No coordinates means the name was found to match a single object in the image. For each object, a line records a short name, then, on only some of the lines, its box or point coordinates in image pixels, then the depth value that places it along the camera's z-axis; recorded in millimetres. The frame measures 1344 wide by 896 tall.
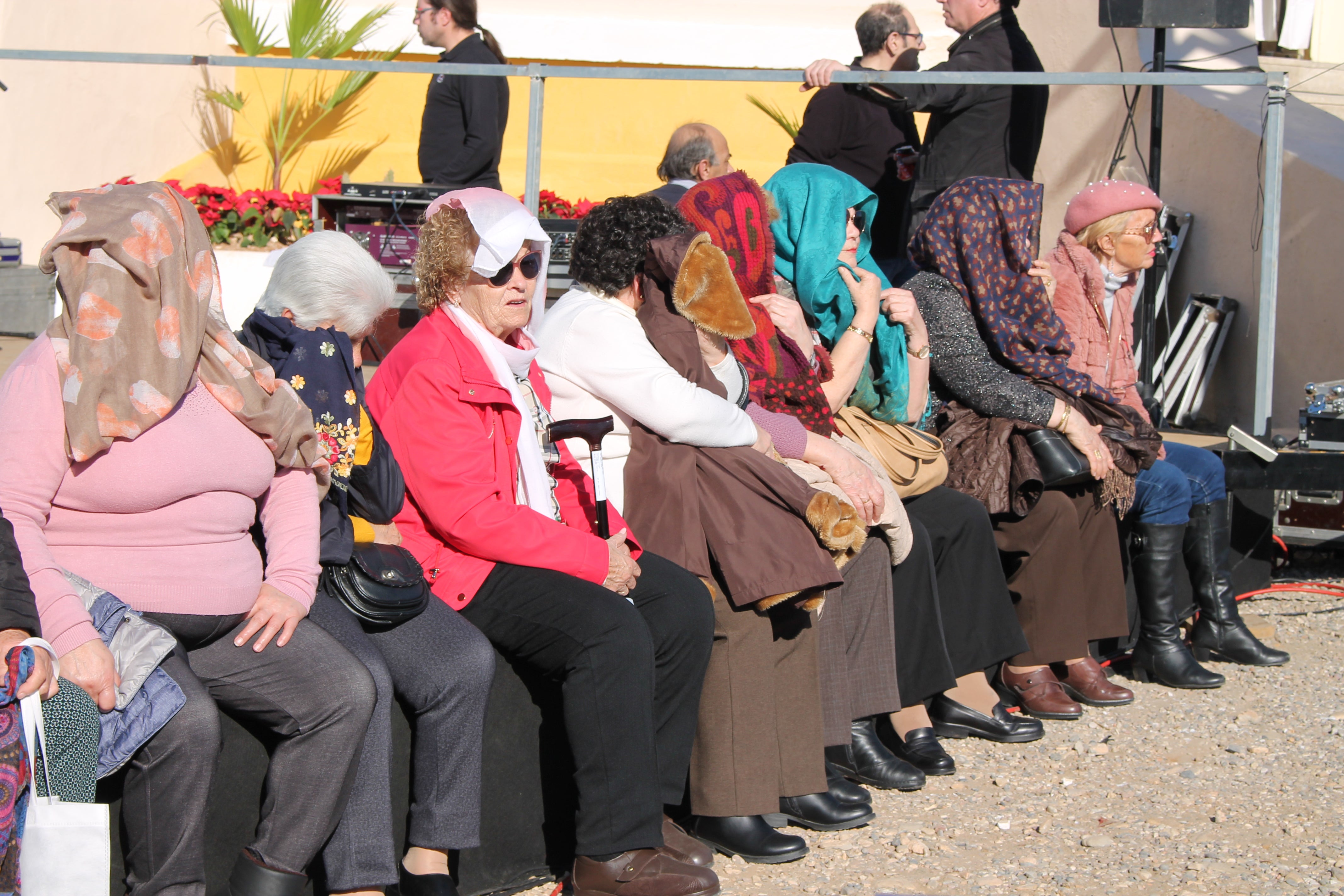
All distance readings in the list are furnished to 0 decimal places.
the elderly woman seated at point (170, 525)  4656
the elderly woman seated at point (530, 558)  5687
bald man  11086
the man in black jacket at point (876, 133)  11055
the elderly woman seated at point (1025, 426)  8734
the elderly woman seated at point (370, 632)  5277
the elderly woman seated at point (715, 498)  6402
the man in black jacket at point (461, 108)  11336
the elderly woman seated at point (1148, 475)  9422
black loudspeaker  13180
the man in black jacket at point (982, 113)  11133
